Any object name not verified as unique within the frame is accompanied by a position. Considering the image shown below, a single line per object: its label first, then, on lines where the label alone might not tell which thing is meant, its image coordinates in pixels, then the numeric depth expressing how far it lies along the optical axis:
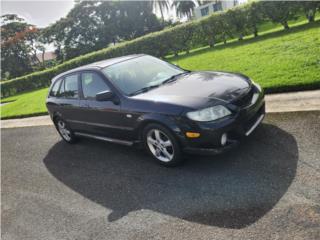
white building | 47.39
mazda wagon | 3.27
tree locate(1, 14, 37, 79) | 42.55
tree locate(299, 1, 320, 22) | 9.73
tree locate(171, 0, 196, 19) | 56.32
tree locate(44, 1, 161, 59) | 39.53
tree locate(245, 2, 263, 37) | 10.80
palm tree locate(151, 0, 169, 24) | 44.27
